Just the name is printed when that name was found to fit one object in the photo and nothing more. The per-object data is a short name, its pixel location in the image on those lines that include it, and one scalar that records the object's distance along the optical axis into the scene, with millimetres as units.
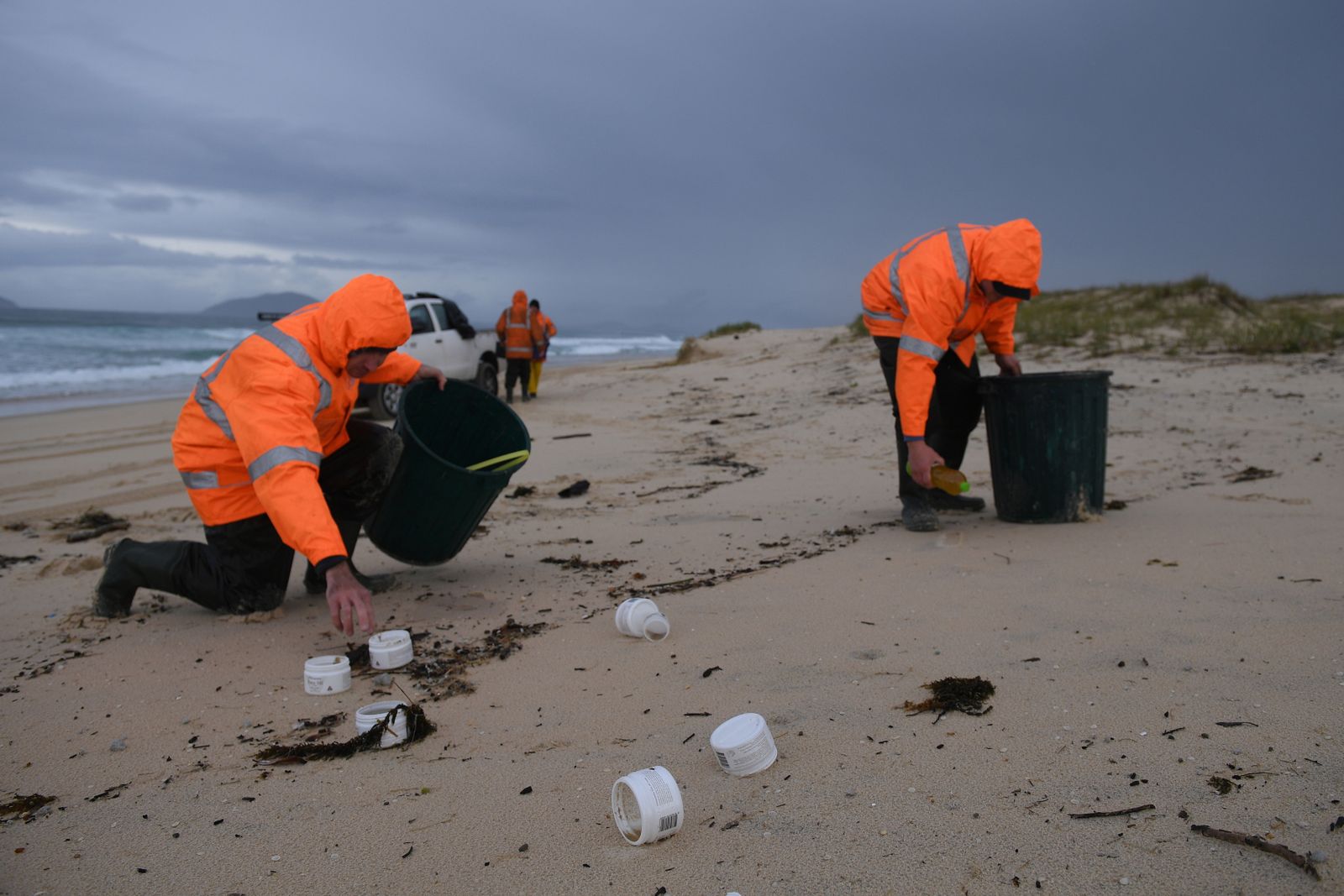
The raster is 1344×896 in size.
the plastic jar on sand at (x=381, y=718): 2645
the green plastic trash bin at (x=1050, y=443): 4539
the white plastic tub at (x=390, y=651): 3223
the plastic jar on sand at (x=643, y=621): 3332
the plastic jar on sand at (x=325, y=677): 3049
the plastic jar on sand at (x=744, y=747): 2270
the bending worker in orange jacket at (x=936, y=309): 4184
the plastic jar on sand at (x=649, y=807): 2010
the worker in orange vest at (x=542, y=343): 13977
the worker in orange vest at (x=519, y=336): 13633
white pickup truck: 11984
